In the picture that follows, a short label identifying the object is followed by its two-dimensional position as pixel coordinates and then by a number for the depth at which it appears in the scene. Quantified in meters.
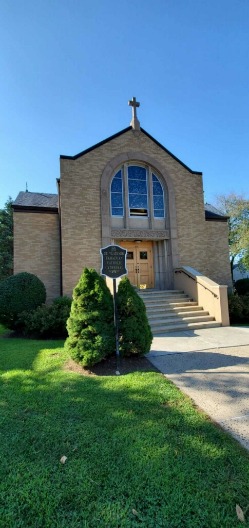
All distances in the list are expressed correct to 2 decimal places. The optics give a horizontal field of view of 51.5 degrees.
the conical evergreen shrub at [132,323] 5.39
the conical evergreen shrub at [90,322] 5.07
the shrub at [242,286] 14.43
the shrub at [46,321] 8.41
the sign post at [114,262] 5.53
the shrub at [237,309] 10.70
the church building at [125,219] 11.52
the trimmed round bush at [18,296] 9.06
